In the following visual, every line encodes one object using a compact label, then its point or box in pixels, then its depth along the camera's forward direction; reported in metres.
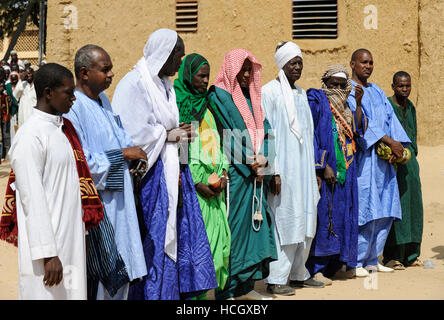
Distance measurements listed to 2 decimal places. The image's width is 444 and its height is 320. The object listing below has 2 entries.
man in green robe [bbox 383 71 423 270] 7.27
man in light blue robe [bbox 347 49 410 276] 6.91
